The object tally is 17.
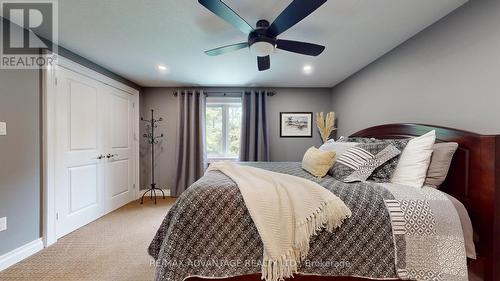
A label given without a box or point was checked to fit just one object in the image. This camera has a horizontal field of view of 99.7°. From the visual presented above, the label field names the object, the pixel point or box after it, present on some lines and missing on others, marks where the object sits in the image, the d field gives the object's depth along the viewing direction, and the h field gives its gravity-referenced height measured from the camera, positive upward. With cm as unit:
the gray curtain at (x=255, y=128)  417 +19
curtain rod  427 +90
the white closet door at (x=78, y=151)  249 -18
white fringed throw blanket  114 -45
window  439 +15
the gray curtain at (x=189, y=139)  416 -3
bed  117 -58
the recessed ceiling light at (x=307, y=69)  308 +104
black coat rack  423 +0
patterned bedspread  117 -59
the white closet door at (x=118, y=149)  337 -20
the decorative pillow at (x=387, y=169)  164 -25
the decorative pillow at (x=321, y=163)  195 -23
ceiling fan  138 +86
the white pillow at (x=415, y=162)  150 -17
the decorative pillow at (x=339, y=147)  205 -10
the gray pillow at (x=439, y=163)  146 -17
